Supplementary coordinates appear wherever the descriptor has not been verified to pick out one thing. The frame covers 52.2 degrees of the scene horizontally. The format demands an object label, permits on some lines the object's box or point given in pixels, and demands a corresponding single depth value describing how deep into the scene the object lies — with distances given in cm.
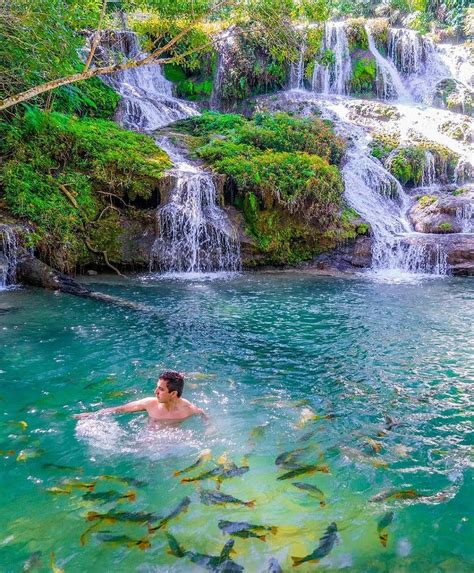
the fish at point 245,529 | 327
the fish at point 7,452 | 425
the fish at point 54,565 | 298
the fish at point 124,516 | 339
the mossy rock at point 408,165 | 1847
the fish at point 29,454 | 419
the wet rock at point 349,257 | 1460
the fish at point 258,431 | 462
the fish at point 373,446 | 435
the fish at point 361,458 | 413
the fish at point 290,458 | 411
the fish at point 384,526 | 328
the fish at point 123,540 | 318
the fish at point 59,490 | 373
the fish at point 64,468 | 403
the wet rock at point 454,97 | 2412
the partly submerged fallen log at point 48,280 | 1024
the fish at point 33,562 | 300
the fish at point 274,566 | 296
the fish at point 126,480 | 383
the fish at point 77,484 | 379
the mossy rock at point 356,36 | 2588
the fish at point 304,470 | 397
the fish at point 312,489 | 370
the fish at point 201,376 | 612
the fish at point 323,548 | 306
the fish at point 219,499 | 359
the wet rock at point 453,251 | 1394
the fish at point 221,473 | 388
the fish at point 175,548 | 311
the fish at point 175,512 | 334
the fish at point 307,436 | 456
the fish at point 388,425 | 467
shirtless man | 462
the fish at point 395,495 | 370
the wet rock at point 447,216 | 1567
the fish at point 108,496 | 362
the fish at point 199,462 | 399
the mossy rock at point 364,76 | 2539
